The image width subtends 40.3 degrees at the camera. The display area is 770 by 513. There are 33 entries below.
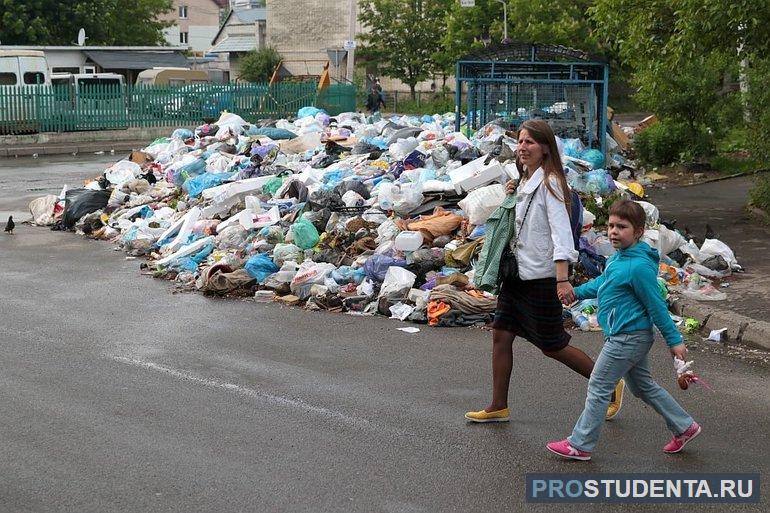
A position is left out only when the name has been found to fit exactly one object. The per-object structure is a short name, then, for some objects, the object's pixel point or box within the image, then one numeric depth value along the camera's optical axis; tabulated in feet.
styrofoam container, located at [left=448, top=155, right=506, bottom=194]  36.42
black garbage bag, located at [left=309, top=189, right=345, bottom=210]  39.55
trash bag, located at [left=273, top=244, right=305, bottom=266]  35.78
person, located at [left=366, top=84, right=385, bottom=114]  142.31
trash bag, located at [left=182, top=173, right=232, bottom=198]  48.97
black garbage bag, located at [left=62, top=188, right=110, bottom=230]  49.75
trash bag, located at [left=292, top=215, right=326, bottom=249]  36.86
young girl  17.47
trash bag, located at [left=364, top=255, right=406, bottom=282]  32.94
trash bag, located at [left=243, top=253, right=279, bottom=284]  34.71
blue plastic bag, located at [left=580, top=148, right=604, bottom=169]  46.85
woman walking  19.24
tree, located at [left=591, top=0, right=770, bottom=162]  34.81
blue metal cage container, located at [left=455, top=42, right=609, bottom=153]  51.75
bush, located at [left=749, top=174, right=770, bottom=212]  42.24
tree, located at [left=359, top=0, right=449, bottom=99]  167.43
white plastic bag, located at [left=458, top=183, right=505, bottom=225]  33.68
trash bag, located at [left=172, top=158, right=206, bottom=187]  52.85
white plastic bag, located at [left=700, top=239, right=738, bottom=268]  33.60
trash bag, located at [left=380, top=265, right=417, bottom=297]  31.37
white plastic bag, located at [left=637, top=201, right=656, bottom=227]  34.88
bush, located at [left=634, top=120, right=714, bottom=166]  63.00
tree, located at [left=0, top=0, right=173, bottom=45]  163.63
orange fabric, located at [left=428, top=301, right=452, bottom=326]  29.35
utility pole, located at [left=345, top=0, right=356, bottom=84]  138.93
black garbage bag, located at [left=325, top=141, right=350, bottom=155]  53.74
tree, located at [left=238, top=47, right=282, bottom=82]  194.29
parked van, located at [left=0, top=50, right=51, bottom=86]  120.16
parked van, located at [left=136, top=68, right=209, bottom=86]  144.77
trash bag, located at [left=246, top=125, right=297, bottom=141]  61.05
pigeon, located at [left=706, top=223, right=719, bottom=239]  36.47
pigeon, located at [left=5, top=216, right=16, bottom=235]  47.76
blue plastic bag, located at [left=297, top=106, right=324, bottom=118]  70.94
